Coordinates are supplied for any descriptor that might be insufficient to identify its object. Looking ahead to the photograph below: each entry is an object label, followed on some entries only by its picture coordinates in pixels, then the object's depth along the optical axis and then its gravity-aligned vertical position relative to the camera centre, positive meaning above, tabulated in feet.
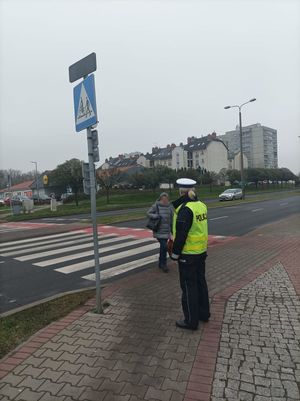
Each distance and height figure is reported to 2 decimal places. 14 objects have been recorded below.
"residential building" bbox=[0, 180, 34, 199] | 277.95 +5.46
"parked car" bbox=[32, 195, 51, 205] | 166.40 -2.67
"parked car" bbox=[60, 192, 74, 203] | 152.20 -2.40
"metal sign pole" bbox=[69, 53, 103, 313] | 15.07 +3.26
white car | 125.80 -3.33
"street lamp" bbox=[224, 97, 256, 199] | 104.73 +23.88
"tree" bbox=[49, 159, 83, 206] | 127.44 +7.66
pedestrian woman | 23.94 -2.12
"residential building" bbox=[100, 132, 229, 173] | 332.60 +31.98
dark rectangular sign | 14.99 +5.57
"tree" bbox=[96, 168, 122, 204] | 138.59 +5.99
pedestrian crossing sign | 14.97 +3.92
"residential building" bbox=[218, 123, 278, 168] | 453.99 +54.33
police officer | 13.50 -2.52
